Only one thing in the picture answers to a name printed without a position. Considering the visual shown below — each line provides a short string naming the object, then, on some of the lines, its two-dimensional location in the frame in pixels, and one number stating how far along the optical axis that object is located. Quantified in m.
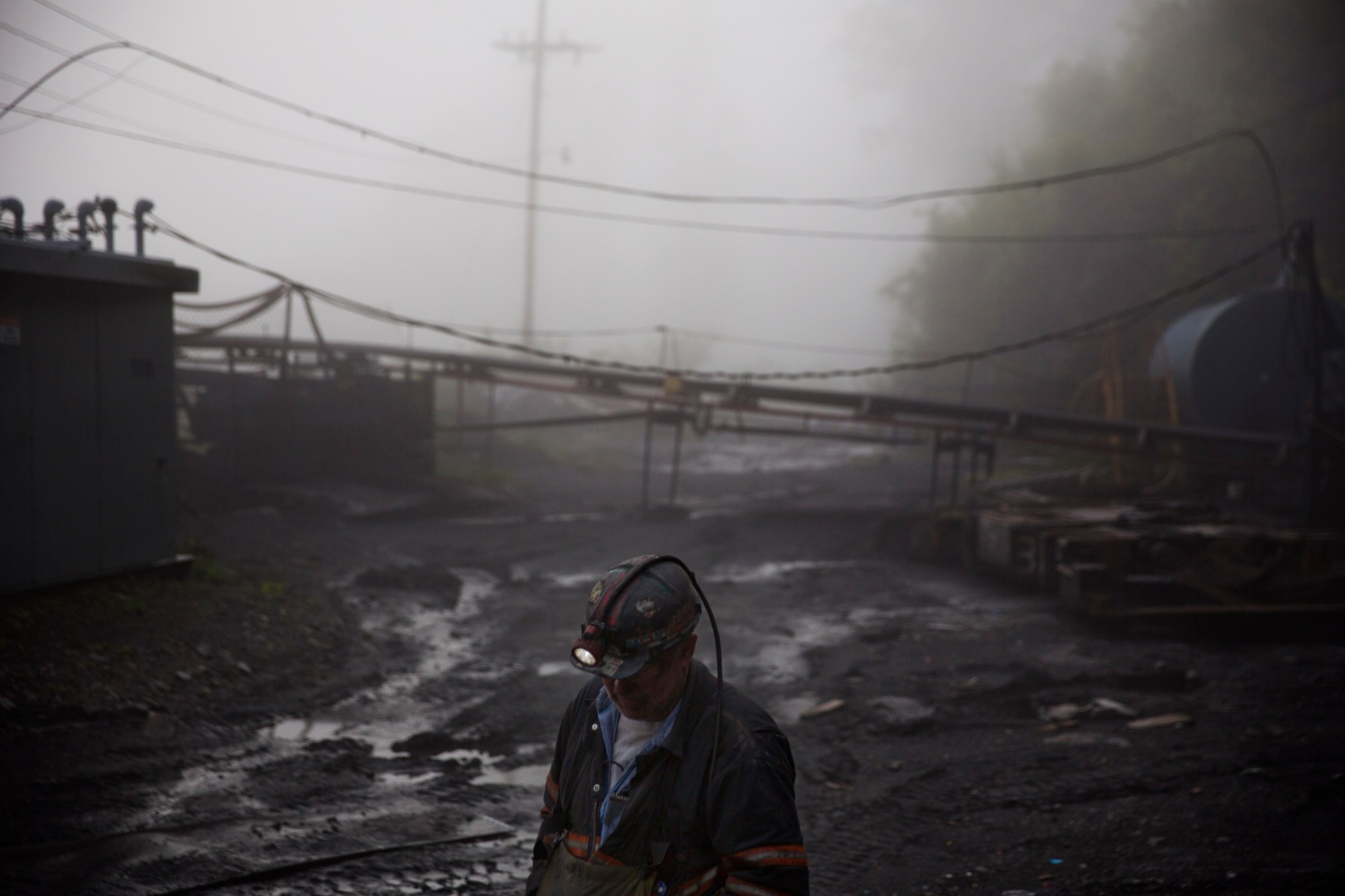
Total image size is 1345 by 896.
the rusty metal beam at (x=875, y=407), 16.45
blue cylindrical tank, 18.00
